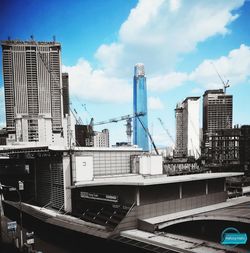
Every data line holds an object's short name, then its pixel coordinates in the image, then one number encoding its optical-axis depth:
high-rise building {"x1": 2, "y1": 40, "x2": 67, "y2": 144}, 154.38
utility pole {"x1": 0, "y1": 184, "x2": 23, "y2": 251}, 35.92
